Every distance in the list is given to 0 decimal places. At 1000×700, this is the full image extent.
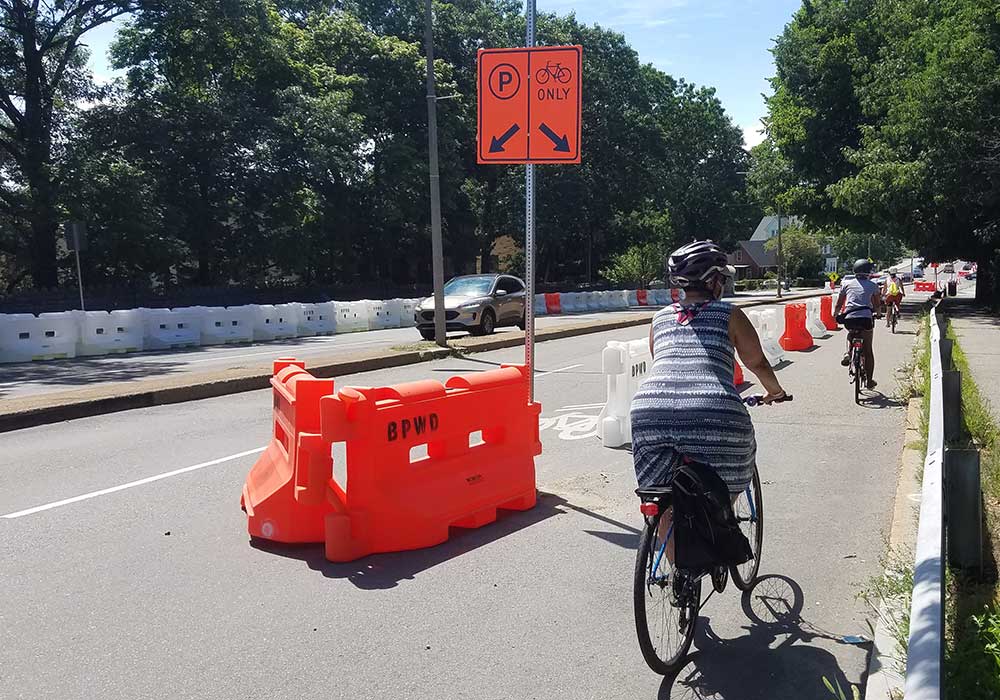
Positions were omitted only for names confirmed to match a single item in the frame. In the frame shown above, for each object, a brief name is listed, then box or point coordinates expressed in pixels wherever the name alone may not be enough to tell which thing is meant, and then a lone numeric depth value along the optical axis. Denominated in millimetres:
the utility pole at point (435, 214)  18953
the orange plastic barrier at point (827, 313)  25091
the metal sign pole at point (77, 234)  21984
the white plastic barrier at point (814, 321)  22688
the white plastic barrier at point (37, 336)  19094
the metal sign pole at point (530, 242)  7484
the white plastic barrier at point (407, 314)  31859
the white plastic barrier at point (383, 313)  30734
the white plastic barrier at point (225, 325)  23562
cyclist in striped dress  4035
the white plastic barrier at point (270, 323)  25391
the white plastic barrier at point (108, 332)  20406
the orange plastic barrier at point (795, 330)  19547
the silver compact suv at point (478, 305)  23766
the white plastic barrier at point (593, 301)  42062
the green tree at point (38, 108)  29453
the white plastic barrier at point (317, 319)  27328
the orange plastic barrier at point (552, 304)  39031
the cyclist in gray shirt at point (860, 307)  12336
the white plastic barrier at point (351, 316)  29156
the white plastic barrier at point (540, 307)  38619
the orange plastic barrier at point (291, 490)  5879
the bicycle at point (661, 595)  3926
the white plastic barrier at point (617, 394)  9383
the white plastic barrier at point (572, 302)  40000
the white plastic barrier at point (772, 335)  16766
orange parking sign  7410
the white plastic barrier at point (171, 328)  21984
